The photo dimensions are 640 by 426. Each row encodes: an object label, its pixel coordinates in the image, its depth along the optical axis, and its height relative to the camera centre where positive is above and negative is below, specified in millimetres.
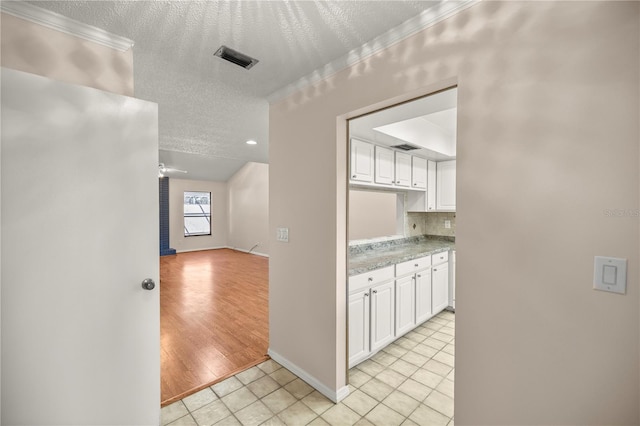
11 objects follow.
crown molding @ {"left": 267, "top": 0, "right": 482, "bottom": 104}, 1294 +961
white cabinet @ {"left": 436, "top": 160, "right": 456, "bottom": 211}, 3738 +310
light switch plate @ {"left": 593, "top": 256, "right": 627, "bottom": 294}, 923 -233
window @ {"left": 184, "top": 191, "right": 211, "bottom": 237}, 8859 -209
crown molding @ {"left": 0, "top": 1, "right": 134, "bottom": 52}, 1293 +954
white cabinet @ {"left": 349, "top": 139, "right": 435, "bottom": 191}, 2683 +452
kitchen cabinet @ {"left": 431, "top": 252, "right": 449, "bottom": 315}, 3162 -906
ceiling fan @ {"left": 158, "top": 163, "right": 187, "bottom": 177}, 7031 +1028
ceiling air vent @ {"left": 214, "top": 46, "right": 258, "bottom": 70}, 1681 +979
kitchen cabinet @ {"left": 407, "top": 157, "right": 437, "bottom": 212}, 3746 +158
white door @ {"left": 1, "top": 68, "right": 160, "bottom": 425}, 1159 -234
